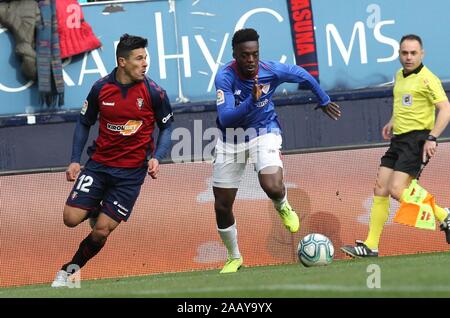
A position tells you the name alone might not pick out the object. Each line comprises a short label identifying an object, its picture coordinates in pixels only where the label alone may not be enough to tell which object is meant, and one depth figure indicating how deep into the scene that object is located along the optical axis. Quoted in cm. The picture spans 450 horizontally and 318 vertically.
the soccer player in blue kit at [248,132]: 1066
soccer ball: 1080
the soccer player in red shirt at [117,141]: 1069
